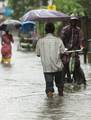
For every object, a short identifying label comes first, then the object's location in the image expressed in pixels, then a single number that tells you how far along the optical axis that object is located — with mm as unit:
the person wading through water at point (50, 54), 13516
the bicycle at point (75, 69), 15688
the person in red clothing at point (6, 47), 26073
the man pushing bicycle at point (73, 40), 15777
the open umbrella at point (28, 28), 39212
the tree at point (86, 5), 32406
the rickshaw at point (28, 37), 38094
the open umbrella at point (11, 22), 30706
